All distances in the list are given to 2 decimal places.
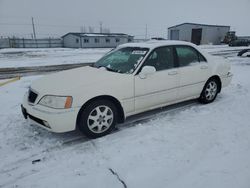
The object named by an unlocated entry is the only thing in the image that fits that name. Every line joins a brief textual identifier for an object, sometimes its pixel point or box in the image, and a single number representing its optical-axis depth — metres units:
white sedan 3.34
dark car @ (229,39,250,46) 33.97
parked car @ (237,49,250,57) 16.89
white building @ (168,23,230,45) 41.12
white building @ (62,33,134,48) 38.28
